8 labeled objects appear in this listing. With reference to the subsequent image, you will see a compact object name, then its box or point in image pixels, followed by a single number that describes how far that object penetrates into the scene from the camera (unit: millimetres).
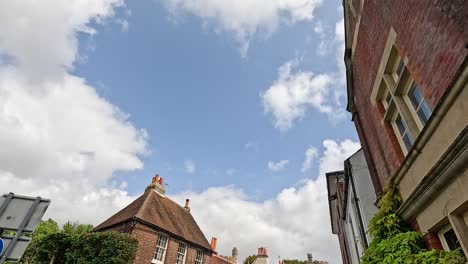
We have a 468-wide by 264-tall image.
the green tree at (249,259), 44738
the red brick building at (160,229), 18500
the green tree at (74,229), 18781
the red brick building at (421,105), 3816
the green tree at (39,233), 19411
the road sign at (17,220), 4098
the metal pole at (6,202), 4273
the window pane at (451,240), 4426
